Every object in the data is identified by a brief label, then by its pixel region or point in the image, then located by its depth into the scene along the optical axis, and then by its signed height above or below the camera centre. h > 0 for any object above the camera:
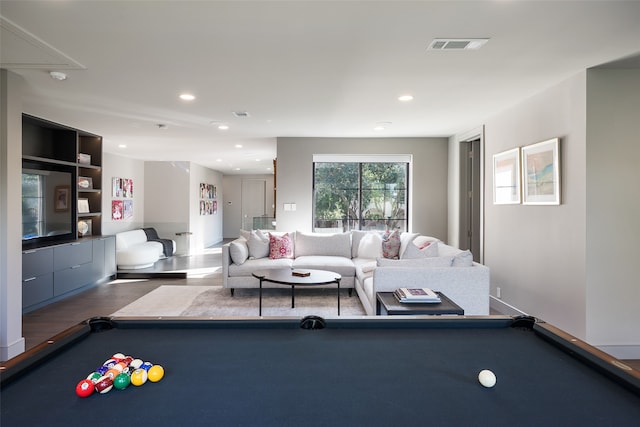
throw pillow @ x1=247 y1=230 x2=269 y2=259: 5.41 -0.53
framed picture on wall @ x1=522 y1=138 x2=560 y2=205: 3.25 +0.38
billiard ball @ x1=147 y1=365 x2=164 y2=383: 1.19 -0.55
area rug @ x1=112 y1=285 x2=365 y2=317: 4.23 -1.20
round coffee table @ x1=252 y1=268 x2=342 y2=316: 3.79 -0.75
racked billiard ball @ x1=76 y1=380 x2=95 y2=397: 1.07 -0.54
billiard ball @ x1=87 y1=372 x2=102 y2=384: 1.11 -0.53
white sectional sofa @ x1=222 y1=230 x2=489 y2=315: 3.18 -0.61
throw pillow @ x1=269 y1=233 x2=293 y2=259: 5.37 -0.55
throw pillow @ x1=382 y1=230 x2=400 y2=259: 5.20 -0.51
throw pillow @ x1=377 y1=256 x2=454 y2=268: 3.28 -0.47
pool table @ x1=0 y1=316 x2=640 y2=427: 0.98 -0.56
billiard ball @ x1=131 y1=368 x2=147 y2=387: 1.15 -0.54
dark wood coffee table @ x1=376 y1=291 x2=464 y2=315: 2.54 -0.71
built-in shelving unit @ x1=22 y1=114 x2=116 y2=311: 4.40 -0.17
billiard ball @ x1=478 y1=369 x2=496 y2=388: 1.13 -0.54
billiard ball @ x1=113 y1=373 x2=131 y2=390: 1.12 -0.54
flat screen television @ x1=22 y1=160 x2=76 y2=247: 4.50 +0.09
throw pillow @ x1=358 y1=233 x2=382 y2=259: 5.48 -0.55
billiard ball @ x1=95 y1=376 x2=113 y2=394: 1.10 -0.54
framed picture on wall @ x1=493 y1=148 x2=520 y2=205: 3.91 +0.40
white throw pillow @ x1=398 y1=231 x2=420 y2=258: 5.14 -0.40
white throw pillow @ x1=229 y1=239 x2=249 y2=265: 4.99 -0.60
